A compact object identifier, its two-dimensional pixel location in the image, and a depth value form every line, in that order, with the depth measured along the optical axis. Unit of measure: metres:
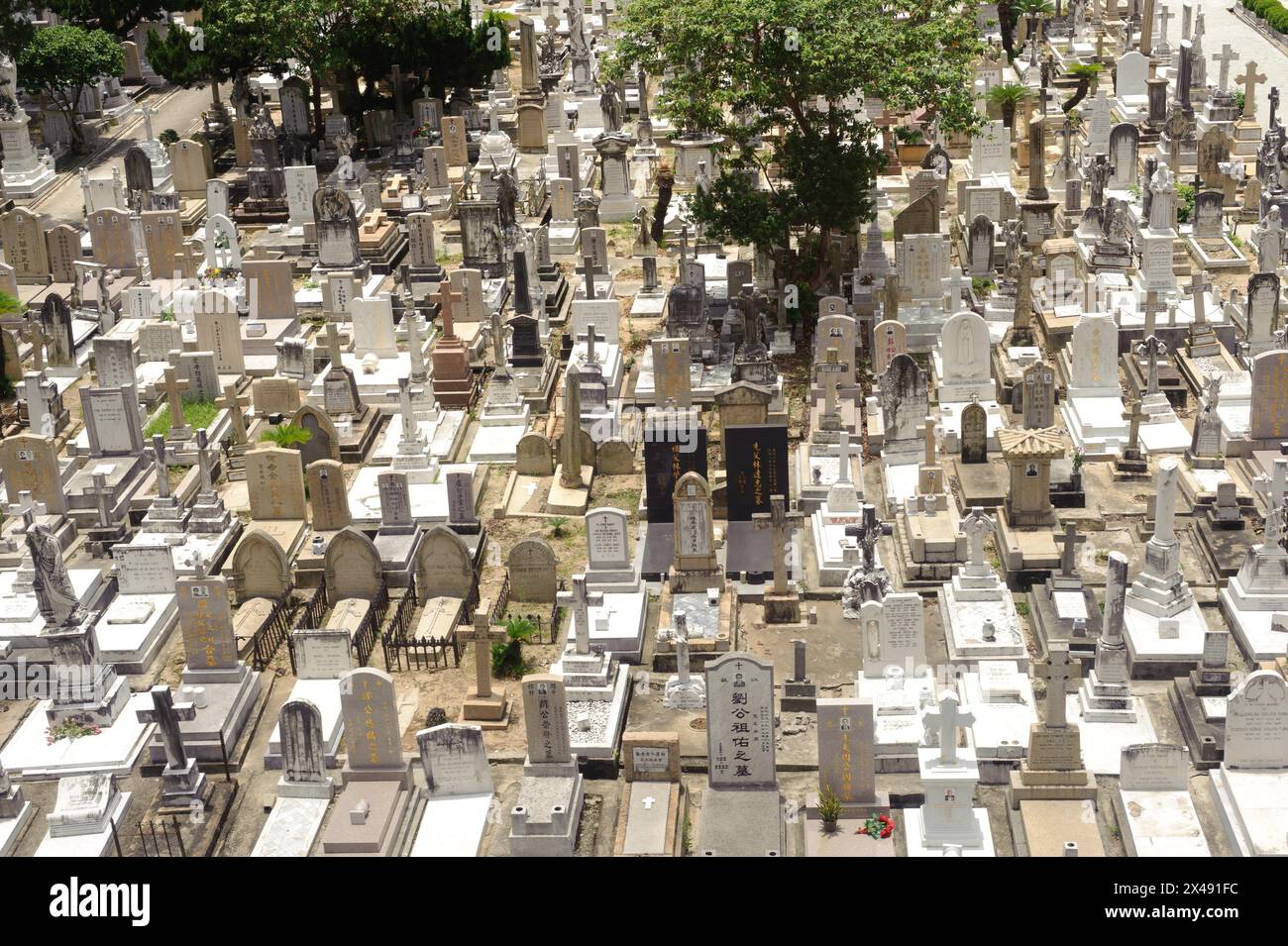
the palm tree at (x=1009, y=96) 38.22
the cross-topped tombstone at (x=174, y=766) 17.06
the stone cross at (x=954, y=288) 27.47
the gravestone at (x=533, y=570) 20.58
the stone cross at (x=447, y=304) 27.64
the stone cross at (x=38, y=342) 28.33
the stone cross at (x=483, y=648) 18.11
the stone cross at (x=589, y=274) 28.72
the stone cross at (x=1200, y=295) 26.53
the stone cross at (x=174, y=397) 24.69
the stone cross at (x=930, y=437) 22.64
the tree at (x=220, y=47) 38.16
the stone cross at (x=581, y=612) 18.69
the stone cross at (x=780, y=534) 20.11
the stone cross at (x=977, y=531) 20.20
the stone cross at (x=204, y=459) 23.05
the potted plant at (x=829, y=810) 15.95
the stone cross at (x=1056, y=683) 16.20
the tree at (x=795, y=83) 27.27
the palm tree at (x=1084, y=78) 39.97
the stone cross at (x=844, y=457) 22.12
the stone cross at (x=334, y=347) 25.76
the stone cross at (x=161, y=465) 22.23
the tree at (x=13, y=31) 36.97
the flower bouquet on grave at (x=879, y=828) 15.92
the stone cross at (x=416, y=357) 26.05
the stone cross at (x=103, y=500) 22.83
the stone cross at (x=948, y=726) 15.79
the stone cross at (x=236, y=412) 25.02
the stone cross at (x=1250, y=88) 37.19
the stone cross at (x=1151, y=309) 26.02
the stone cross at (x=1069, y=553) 19.98
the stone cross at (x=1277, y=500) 19.48
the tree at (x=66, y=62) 39.69
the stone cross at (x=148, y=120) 38.84
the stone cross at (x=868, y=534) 20.12
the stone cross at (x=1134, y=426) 23.20
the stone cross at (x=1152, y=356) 24.28
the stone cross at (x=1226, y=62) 37.09
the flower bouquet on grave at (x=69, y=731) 18.36
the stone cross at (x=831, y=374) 24.23
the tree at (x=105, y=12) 44.28
